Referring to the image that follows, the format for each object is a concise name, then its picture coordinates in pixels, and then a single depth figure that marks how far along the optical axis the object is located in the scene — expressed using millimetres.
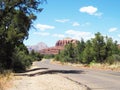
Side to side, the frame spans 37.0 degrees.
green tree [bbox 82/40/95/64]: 38828
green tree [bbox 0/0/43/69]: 19202
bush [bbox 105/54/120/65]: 29187
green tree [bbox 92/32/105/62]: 37202
